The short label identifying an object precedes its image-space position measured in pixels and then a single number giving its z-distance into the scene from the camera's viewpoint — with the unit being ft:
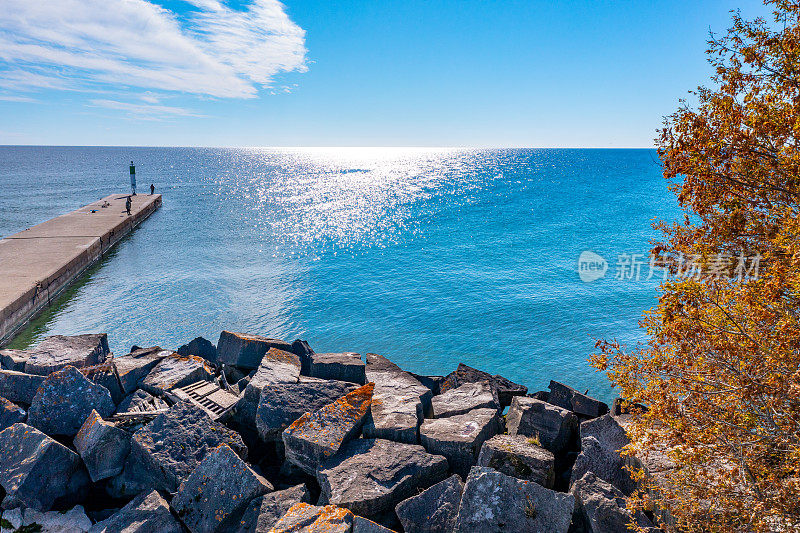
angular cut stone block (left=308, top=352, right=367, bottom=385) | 38.99
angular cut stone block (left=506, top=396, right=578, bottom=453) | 29.73
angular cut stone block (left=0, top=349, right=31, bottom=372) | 38.86
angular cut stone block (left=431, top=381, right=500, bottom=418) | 33.83
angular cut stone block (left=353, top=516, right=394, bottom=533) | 20.77
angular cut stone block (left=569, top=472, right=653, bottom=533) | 21.45
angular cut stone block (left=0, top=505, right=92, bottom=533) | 25.55
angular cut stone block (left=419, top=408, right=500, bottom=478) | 27.71
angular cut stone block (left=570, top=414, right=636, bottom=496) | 26.07
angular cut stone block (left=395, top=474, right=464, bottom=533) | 22.35
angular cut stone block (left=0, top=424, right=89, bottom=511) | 26.27
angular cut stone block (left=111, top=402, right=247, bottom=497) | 27.25
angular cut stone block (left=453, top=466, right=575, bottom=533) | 21.25
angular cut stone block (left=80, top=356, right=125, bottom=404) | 35.86
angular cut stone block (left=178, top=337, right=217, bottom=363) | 50.42
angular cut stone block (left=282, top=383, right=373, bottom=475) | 27.04
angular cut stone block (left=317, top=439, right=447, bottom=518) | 23.76
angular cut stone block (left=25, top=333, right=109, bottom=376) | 38.17
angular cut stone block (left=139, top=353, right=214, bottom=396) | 36.86
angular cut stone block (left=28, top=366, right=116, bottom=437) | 30.76
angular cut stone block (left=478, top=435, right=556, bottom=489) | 25.50
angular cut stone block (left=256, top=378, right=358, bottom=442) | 30.55
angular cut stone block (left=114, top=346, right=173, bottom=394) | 37.60
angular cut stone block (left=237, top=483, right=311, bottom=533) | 23.17
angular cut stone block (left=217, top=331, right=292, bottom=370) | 43.86
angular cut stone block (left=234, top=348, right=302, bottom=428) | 33.96
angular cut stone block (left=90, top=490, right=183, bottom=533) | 24.14
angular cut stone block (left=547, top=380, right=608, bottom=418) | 36.04
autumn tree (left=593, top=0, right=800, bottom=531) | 18.89
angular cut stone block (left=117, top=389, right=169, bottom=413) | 33.94
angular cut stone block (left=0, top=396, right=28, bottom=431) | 30.99
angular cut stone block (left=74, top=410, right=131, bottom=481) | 27.89
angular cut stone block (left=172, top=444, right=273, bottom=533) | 24.44
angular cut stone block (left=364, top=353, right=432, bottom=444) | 29.22
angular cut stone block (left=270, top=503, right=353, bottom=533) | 20.67
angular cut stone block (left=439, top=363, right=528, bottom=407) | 41.71
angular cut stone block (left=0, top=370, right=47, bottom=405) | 34.58
